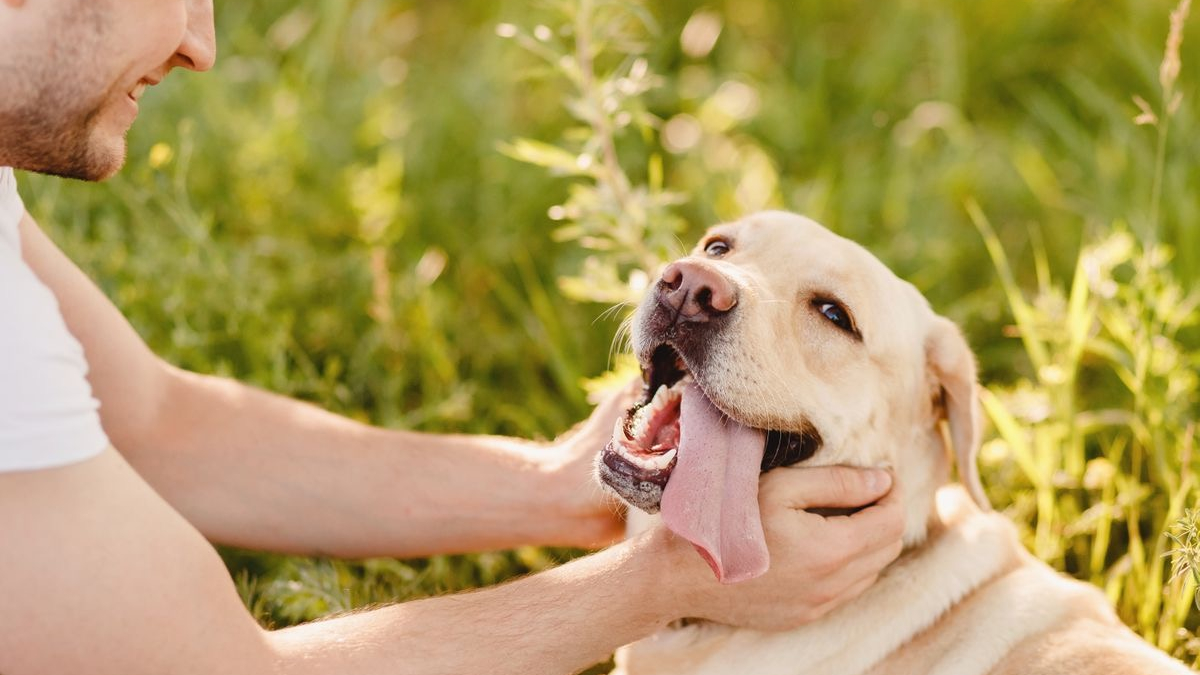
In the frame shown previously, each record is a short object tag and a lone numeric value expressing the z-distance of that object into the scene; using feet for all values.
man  6.61
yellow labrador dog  8.52
